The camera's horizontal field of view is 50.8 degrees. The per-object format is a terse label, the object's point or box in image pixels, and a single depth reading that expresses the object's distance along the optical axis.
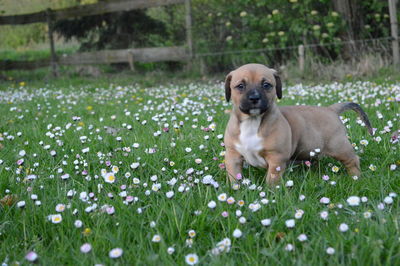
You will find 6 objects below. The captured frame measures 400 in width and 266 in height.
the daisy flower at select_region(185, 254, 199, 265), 1.88
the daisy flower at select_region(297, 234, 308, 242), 1.97
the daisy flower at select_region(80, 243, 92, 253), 1.92
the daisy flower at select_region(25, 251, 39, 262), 1.82
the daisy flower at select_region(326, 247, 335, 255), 1.87
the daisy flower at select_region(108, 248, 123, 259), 1.91
